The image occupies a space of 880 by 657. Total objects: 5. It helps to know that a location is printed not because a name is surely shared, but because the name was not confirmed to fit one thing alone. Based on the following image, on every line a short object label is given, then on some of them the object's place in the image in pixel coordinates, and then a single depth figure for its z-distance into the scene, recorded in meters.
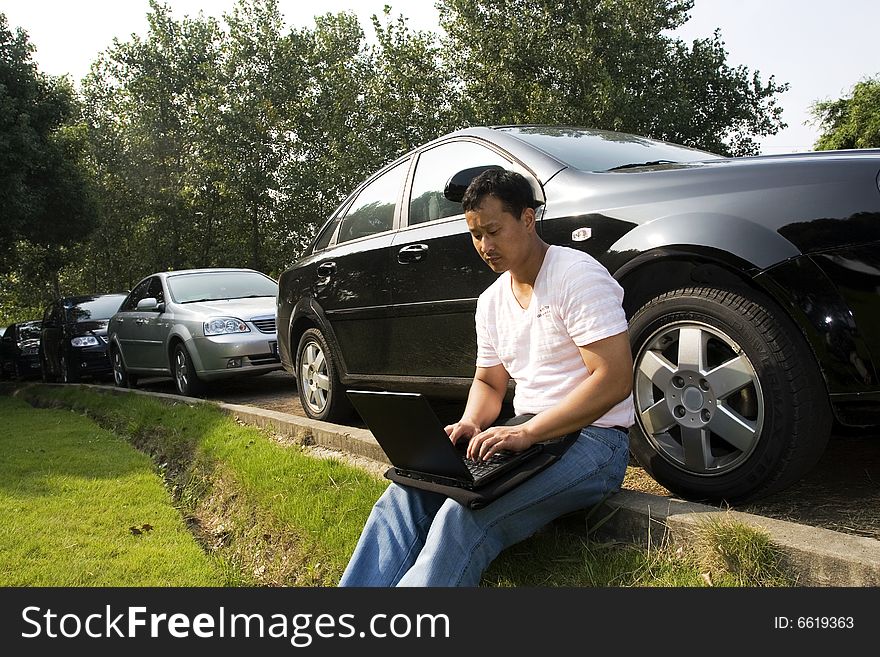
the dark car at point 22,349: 19.89
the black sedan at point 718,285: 2.69
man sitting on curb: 2.40
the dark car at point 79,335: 14.01
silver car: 8.81
